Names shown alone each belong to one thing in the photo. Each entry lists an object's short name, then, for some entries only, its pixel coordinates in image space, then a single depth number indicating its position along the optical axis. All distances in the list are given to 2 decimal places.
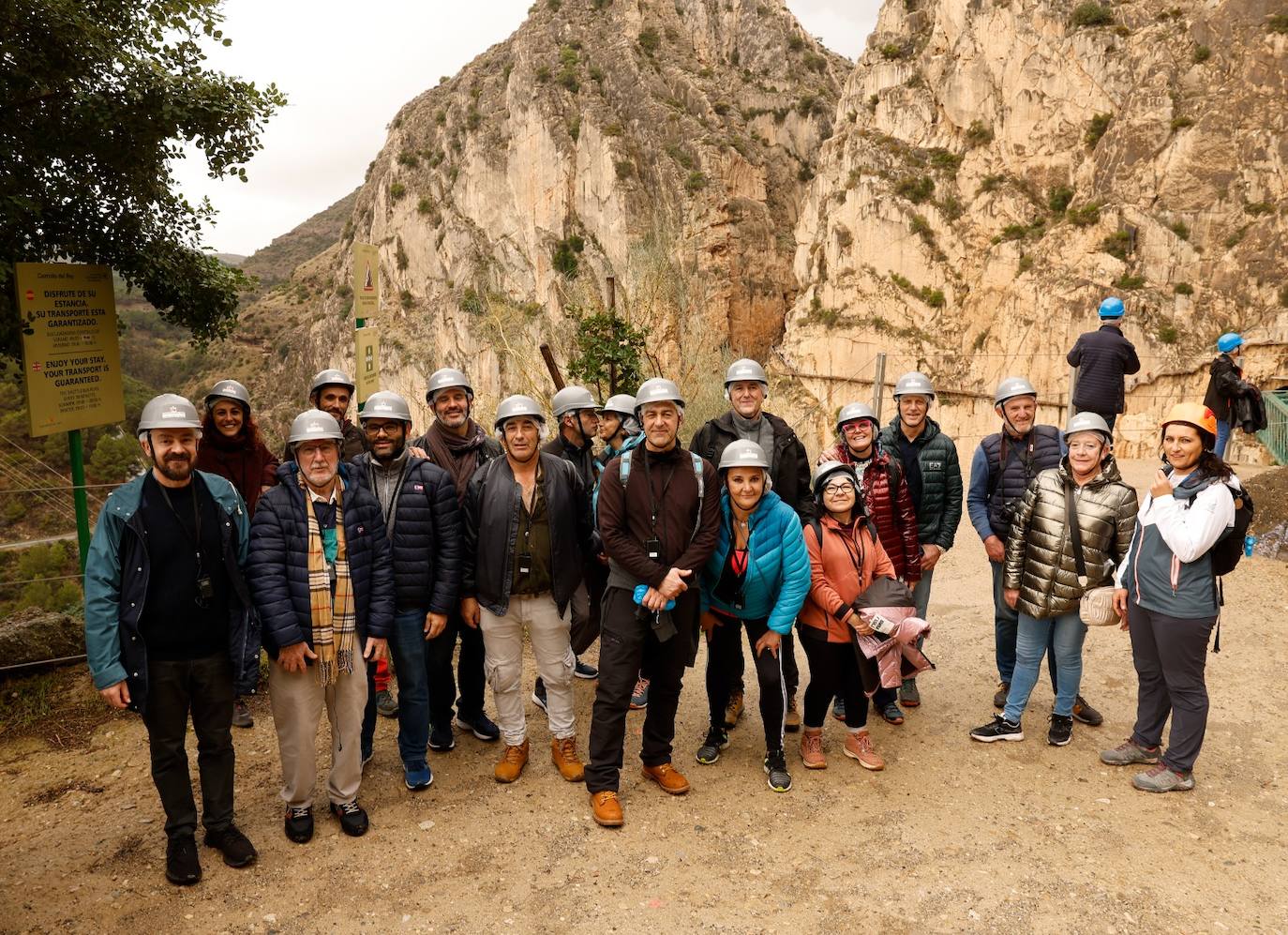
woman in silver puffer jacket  4.39
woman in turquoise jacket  4.04
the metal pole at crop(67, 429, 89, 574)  5.46
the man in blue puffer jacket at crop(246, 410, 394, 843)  3.64
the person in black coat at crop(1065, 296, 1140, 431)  7.62
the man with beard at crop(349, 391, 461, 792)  4.06
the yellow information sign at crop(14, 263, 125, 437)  5.04
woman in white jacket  3.91
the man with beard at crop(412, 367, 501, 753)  4.58
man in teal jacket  3.33
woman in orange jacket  4.35
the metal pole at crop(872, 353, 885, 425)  11.60
